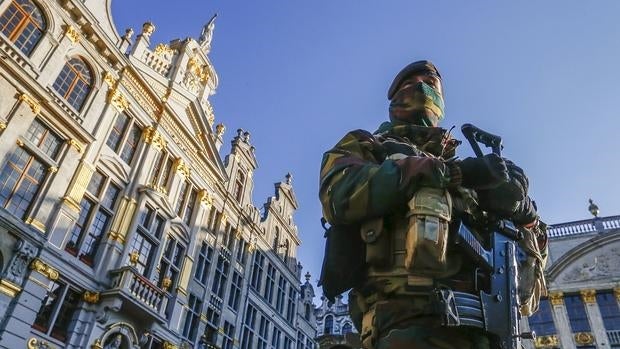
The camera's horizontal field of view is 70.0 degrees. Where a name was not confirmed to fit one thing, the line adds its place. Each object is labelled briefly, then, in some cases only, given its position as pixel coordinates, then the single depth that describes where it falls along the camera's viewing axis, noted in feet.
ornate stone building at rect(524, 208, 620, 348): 64.08
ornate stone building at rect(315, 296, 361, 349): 132.22
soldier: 7.02
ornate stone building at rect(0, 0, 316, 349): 44.16
